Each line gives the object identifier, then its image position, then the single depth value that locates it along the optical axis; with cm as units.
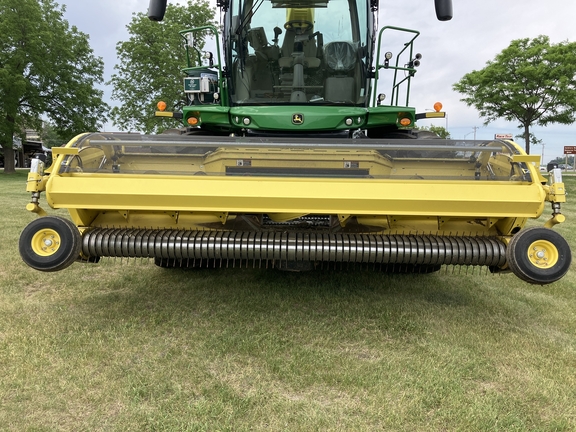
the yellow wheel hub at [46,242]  246
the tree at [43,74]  2256
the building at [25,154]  3478
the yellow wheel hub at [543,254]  238
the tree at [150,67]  2075
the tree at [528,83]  1814
